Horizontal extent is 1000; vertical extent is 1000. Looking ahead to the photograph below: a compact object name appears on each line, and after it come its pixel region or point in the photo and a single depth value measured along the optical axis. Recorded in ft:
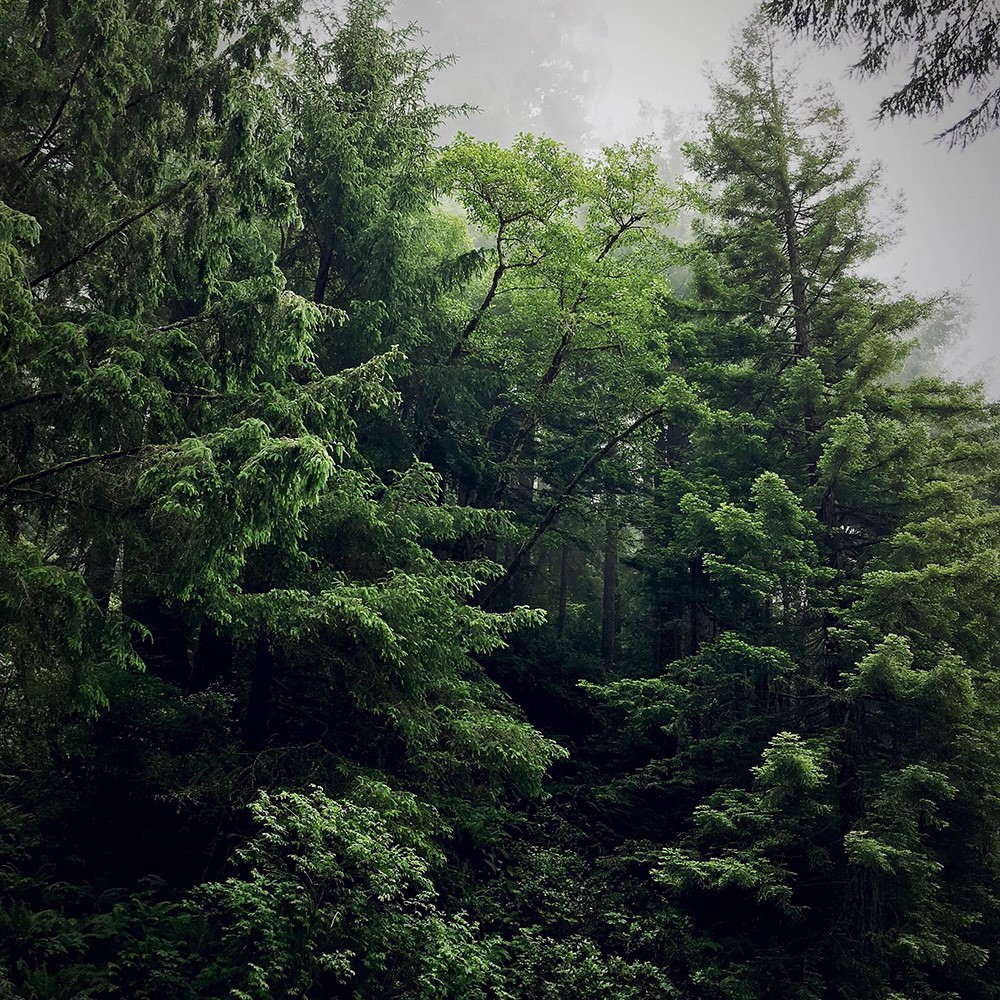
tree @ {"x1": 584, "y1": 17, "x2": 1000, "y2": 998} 26.08
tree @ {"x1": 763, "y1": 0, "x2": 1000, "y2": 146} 16.65
